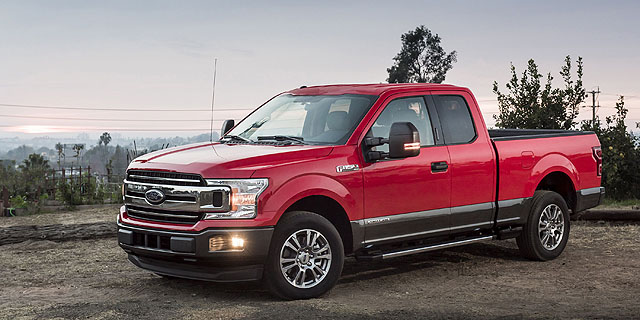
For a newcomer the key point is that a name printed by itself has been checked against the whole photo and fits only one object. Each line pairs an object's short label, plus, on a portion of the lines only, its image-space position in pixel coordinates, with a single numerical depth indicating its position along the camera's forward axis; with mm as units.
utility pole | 90625
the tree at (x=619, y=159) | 22047
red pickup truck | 7227
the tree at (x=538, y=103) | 23312
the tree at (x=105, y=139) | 147675
